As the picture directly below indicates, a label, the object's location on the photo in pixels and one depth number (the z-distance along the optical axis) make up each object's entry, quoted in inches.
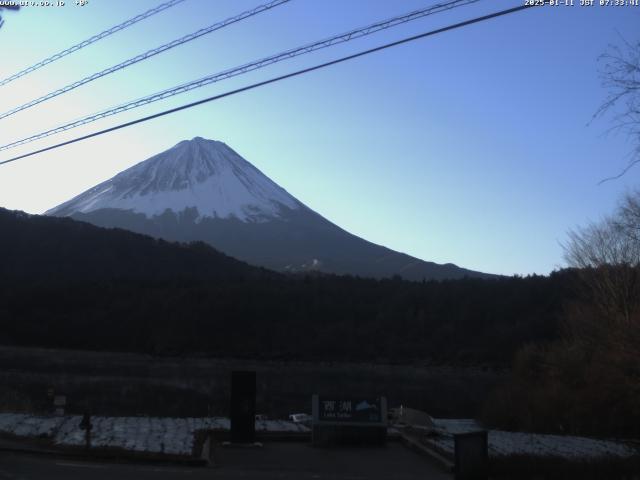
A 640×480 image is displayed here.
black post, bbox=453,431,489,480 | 467.5
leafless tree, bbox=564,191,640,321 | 1364.4
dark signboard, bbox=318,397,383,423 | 664.4
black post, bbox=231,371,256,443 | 643.5
